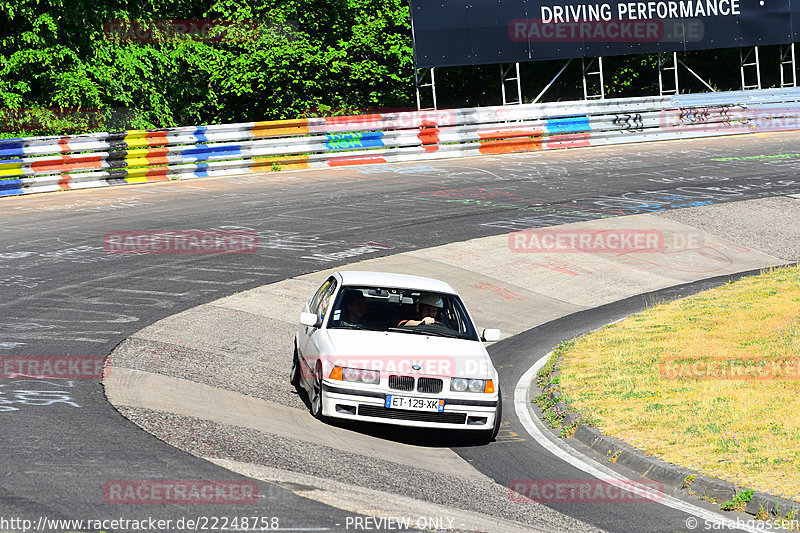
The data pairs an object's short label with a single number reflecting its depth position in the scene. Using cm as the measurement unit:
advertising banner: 3294
